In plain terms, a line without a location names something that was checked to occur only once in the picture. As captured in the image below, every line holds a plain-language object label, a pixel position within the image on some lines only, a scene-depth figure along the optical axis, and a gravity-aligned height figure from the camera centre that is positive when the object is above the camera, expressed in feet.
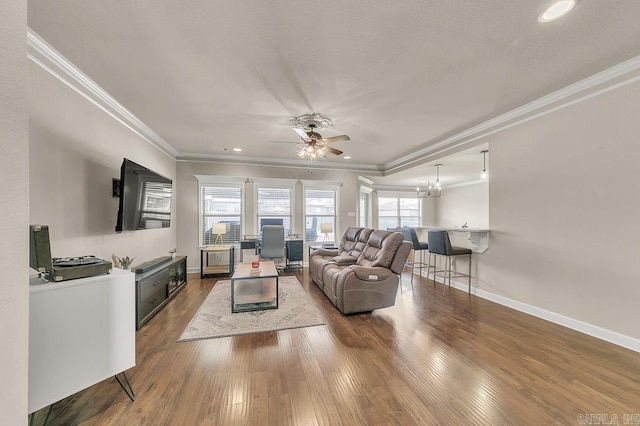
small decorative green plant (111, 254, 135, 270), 7.79 -1.74
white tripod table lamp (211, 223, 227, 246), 16.57 -1.13
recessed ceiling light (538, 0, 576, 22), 5.28 +4.76
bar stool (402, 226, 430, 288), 15.58 -2.00
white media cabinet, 4.34 -2.48
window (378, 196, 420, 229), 28.68 +0.07
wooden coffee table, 10.27 -4.03
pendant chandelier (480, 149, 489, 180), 13.70 +3.59
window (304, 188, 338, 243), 20.17 +0.04
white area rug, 8.62 -4.38
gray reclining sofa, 9.98 -2.92
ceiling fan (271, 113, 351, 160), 10.77 +3.57
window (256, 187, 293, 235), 19.04 +0.62
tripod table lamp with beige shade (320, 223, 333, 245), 18.84 -1.26
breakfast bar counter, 12.06 -1.39
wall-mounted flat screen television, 8.72 +0.61
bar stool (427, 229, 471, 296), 12.67 -1.99
